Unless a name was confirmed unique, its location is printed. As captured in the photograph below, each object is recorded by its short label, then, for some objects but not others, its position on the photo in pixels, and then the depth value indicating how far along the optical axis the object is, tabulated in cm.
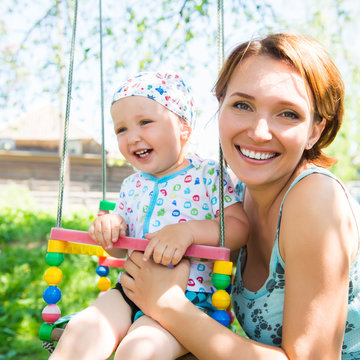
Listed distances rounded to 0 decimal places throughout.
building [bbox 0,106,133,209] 1369
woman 67
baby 77
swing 76
